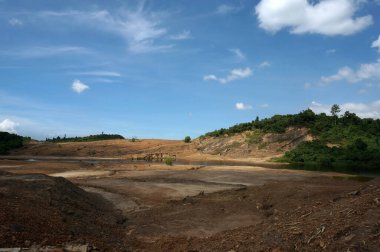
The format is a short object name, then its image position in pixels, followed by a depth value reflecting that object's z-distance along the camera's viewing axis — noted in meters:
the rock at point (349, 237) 7.71
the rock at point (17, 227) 9.44
